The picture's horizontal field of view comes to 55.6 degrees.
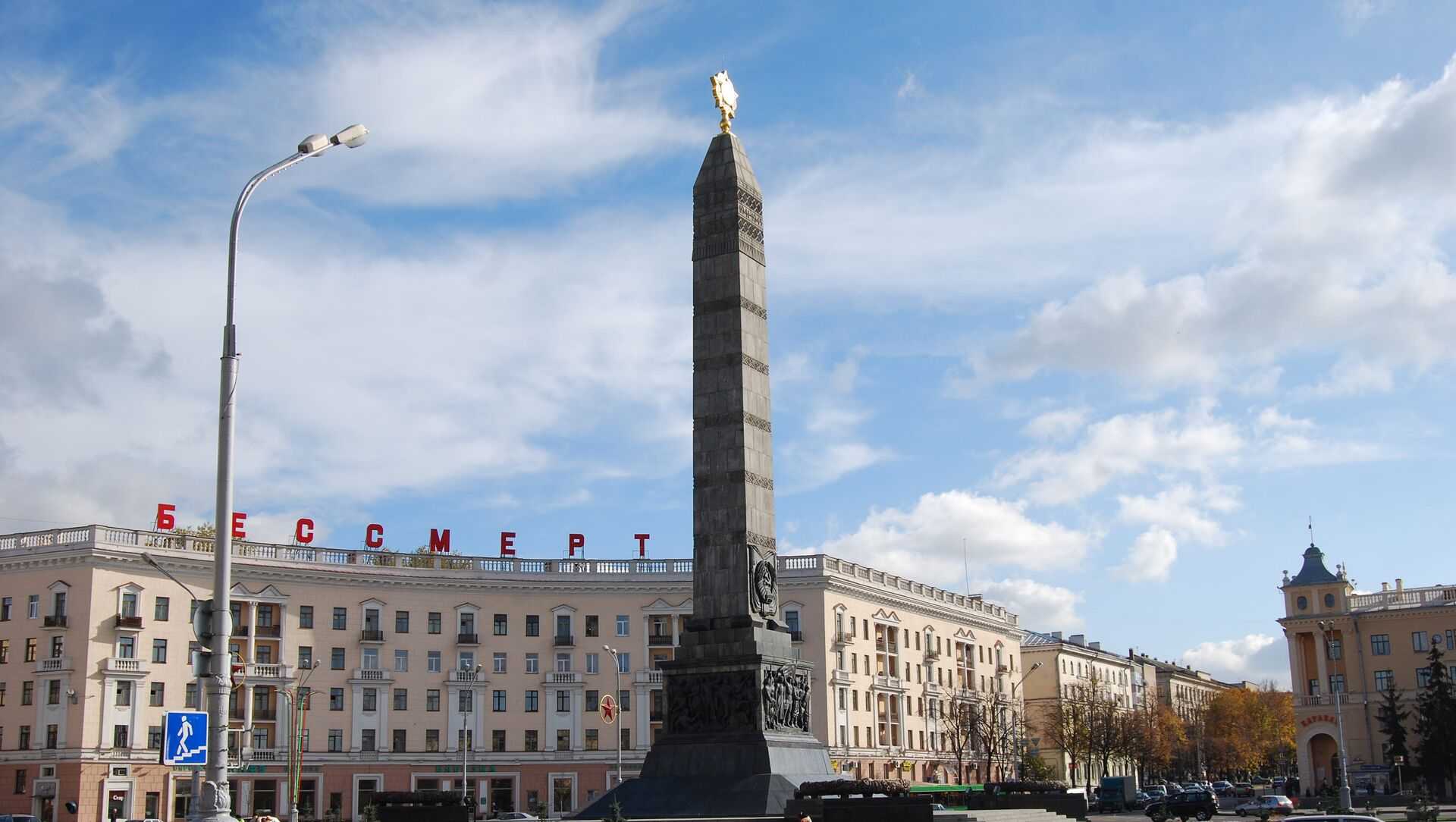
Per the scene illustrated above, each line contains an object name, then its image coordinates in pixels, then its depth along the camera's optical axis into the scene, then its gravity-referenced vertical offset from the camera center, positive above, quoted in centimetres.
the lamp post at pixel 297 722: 5541 -64
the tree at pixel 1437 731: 6831 -266
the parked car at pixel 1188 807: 4675 -413
